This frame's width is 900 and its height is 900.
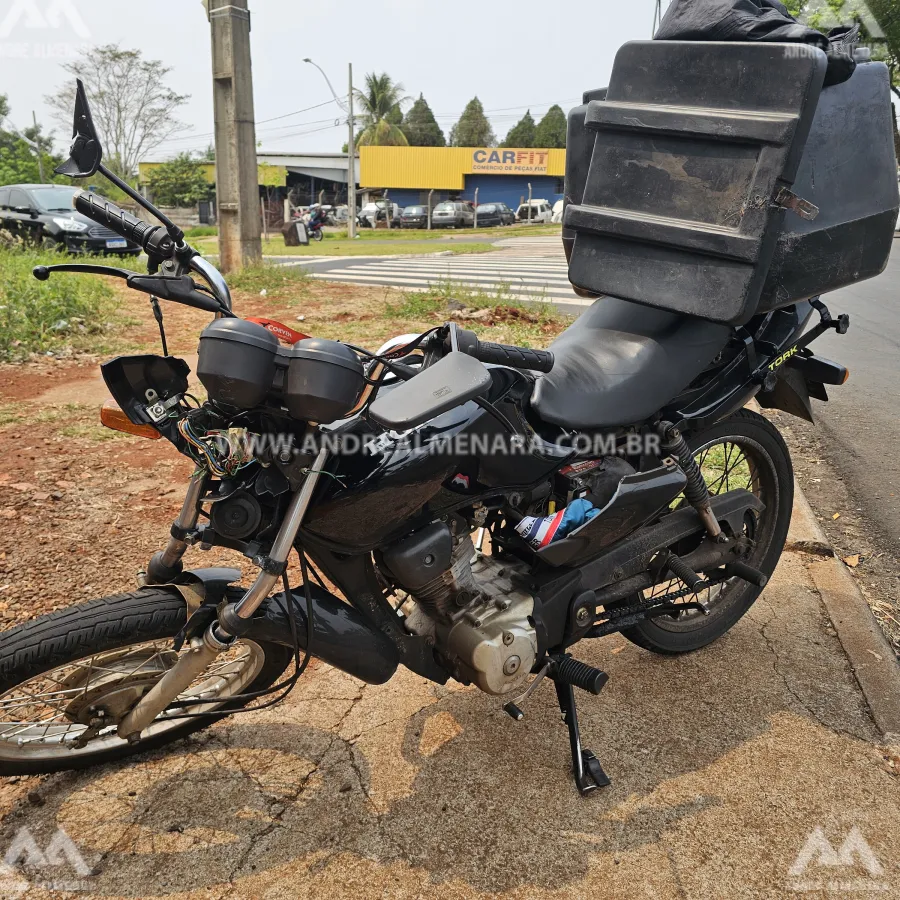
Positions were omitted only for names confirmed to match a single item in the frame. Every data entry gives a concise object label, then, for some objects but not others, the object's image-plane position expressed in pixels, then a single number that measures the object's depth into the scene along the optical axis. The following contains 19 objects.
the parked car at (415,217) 33.31
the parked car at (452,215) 32.53
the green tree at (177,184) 39.28
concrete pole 9.51
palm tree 52.69
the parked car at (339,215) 41.17
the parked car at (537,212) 38.00
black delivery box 1.98
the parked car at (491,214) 32.88
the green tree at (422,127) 61.38
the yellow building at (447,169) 43.31
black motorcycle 1.55
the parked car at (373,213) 37.15
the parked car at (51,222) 12.09
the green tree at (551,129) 59.59
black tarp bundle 2.01
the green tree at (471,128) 63.09
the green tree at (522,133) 62.62
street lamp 30.00
